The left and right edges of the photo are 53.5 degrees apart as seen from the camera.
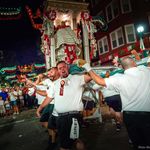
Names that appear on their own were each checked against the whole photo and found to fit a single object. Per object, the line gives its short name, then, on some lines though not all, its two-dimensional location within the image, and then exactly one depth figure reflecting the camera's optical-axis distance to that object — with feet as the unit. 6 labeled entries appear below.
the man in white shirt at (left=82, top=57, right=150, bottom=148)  7.17
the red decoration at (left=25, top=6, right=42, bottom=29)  38.24
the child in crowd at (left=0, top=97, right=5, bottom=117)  37.07
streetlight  42.83
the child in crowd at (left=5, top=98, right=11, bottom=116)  38.50
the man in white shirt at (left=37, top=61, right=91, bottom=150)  9.84
